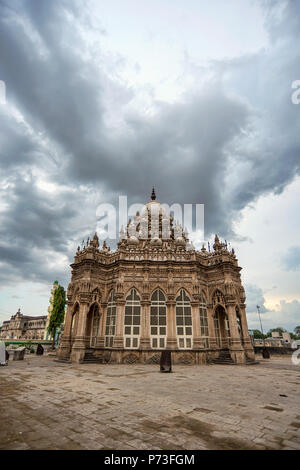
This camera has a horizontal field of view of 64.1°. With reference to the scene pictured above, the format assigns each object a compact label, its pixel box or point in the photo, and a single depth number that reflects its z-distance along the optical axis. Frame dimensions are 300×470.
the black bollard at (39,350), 34.28
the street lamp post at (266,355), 33.56
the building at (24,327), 117.06
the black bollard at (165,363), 17.33
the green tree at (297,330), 135.41
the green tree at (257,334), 125.93
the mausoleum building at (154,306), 24.06
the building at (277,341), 54.57
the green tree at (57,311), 41.69
